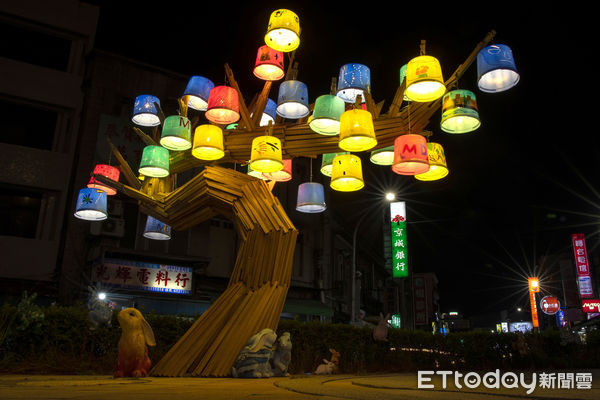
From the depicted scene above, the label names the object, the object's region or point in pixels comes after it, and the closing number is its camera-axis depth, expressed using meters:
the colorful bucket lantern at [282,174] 7.89
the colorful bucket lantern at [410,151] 6.17
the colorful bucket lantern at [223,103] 6.91
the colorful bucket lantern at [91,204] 8.25
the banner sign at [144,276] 14.98
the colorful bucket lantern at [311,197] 8.09
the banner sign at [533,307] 28.73
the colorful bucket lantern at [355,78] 6.58
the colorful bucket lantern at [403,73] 7.15
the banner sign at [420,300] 30.74
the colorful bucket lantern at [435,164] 6.92
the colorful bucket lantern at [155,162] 7.58
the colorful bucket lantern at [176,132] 7.29
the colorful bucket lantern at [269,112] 8.70
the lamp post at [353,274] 14.91
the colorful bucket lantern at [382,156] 7.70
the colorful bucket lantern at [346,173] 7.17
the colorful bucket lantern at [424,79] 5.90
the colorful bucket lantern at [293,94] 6.77
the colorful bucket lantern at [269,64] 7.00
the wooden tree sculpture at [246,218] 6.57
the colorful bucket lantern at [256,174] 7.89
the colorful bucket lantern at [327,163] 8.09
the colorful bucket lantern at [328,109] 6.59
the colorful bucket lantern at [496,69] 5.89
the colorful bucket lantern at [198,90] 7.71
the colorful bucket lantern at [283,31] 6.37
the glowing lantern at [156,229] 9.22
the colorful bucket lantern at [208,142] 7.16
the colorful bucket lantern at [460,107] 6.30
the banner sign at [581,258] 26.78
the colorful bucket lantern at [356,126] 6.16
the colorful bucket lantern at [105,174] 8.73
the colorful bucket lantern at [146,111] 7.96
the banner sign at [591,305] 28.20
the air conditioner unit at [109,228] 15.12
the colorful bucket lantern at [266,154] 6.79
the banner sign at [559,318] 33.68
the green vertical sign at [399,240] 23.55
